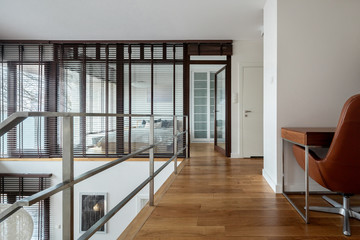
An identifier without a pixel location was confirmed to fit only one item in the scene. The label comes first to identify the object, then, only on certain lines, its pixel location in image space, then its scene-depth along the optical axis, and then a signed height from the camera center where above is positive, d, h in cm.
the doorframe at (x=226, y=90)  458 +63
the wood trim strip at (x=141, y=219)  152 -78
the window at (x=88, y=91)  464 +62
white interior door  458 +3
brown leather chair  151 -30
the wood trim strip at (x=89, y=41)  453 +163
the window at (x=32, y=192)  448 -147
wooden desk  171 -16
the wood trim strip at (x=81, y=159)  452 -79
